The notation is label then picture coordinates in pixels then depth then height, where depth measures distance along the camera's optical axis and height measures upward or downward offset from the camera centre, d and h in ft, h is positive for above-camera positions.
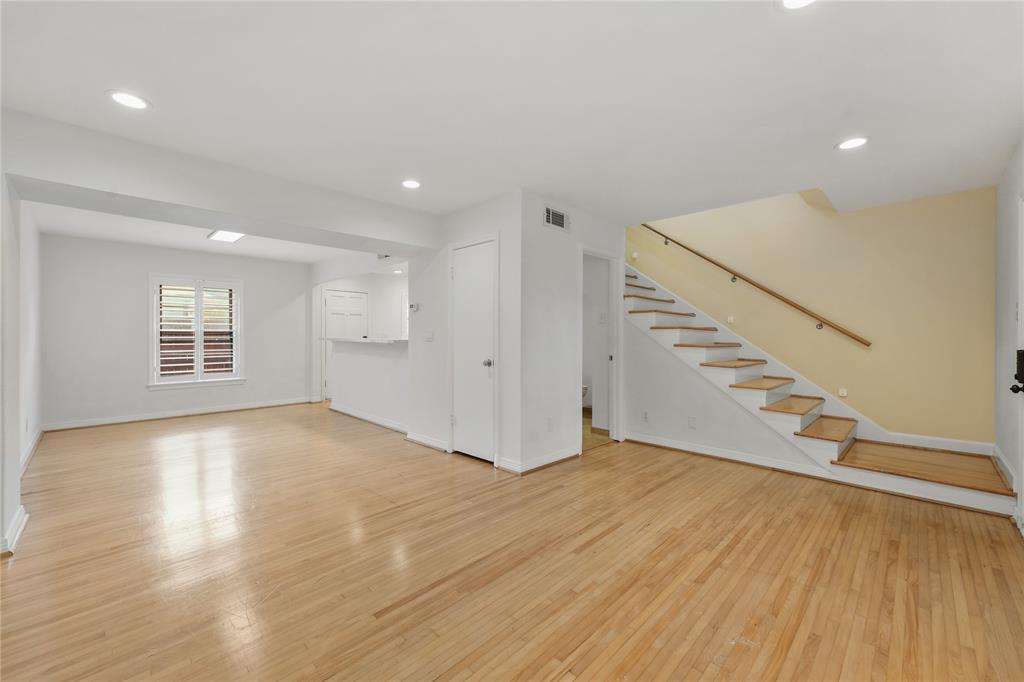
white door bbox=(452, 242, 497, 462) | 13.83 -0.29
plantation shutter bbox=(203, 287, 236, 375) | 23.11 +0.57
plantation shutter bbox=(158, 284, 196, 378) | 21.70 +0.49
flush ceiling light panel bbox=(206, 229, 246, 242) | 17.97 +4.54
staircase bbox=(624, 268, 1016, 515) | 10.91 -2.66
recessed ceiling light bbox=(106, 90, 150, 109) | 7.71 +4.43
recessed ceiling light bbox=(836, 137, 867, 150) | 9.54 +4.50
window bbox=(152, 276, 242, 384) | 21.66 +0.53
